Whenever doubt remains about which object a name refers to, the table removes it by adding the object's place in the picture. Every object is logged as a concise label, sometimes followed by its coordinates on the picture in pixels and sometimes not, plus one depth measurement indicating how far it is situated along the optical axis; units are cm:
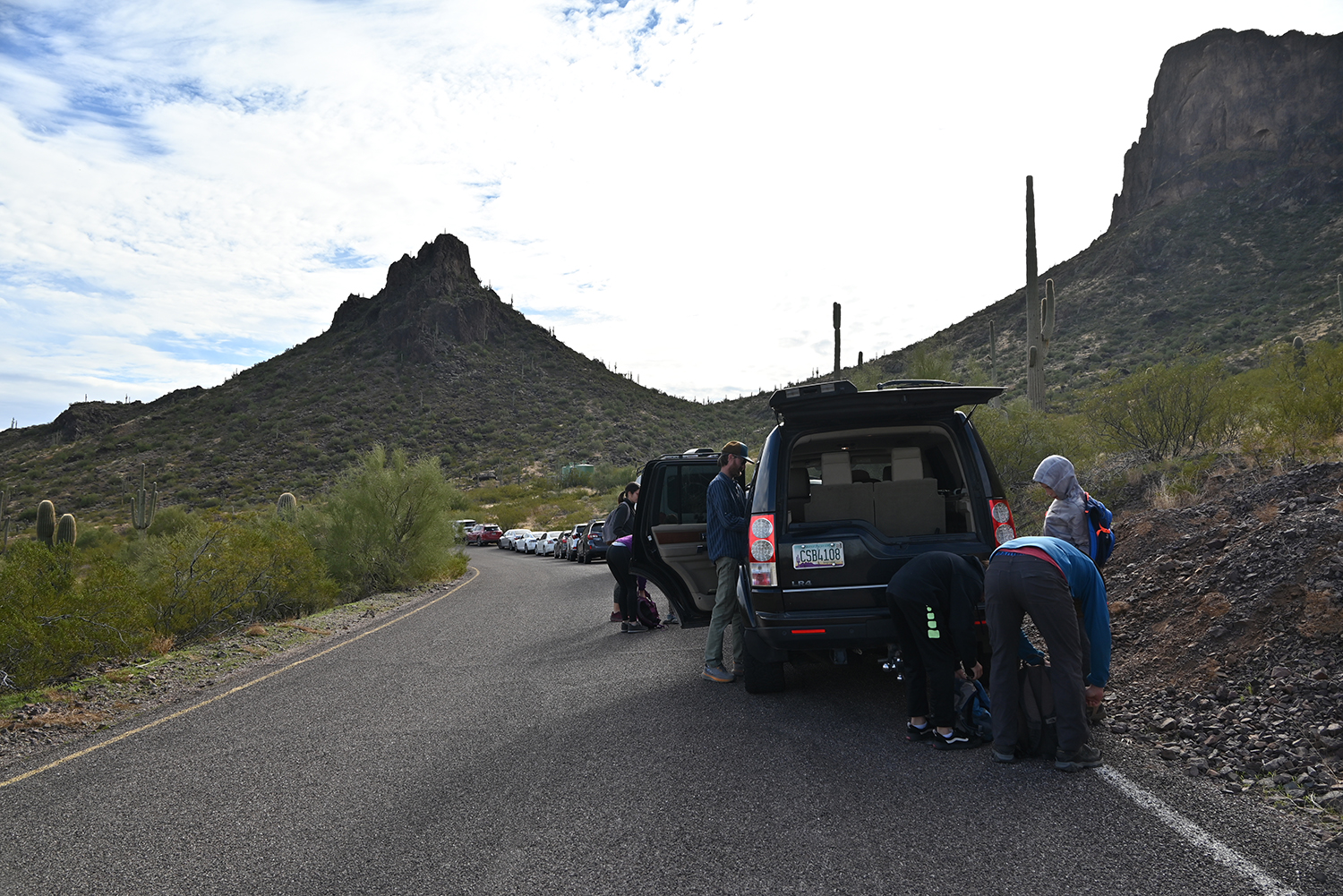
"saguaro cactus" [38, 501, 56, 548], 2699
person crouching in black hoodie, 519
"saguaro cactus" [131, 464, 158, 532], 3128
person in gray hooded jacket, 561
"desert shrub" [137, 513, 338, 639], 1215
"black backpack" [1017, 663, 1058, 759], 479
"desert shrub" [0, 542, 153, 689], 820
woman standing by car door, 1112
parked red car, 4831
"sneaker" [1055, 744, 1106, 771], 460
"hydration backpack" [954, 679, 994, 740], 525
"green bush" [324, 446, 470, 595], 2003
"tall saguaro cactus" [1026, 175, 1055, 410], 1852
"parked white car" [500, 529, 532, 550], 4247
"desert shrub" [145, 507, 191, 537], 3066
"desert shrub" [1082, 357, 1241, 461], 1491
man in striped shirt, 697
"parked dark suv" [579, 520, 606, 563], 2892
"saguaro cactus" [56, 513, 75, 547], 2688
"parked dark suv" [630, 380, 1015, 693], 572
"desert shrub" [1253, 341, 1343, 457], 1195
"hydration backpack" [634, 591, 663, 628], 1130
